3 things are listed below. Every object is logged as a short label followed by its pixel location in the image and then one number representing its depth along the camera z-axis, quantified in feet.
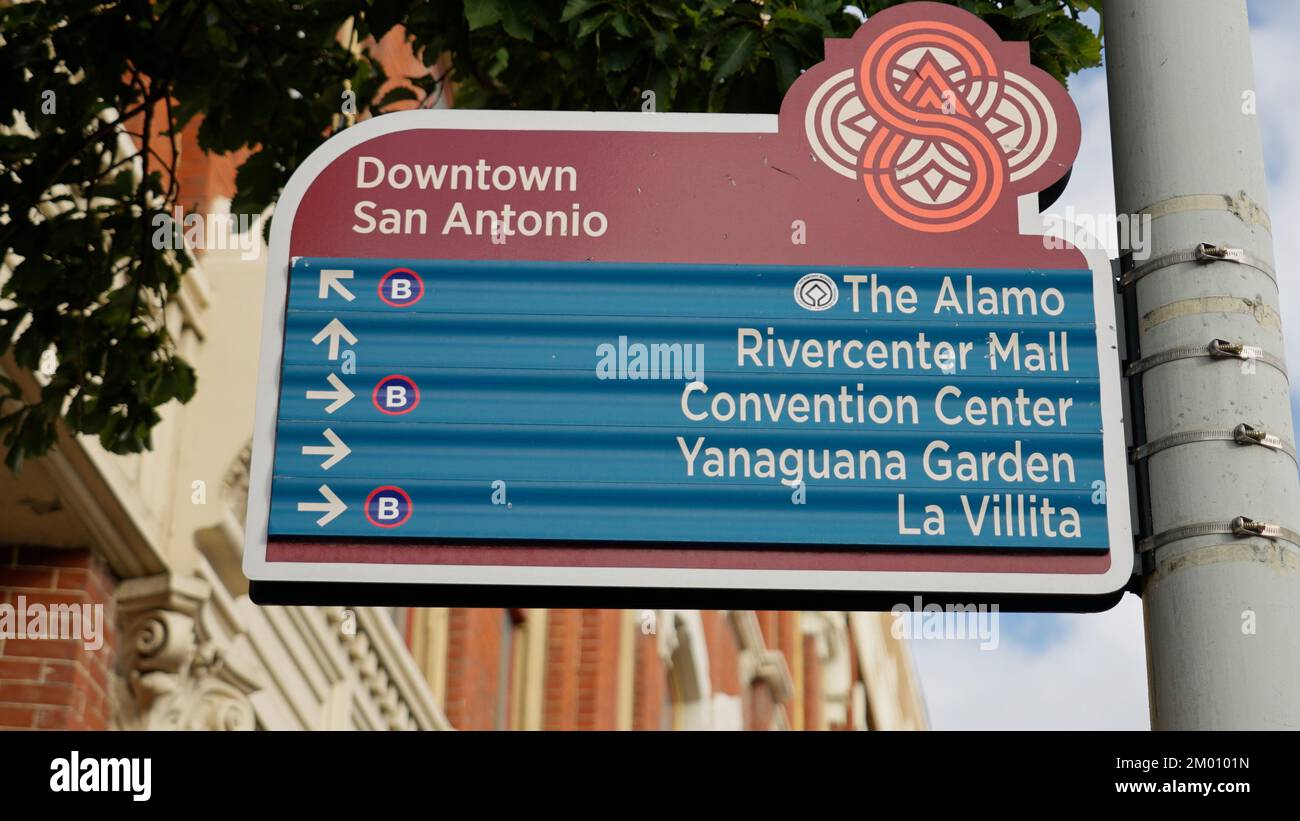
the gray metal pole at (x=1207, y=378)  9.60
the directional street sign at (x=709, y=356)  11.36
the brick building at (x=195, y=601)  27.37
